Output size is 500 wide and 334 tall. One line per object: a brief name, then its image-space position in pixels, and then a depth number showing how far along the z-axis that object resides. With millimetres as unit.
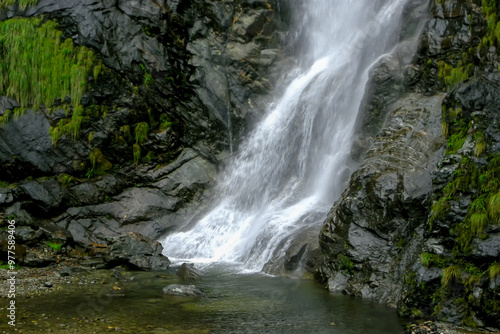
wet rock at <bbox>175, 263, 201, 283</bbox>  10367
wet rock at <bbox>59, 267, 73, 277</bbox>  10172
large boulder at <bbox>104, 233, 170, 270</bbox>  11625
